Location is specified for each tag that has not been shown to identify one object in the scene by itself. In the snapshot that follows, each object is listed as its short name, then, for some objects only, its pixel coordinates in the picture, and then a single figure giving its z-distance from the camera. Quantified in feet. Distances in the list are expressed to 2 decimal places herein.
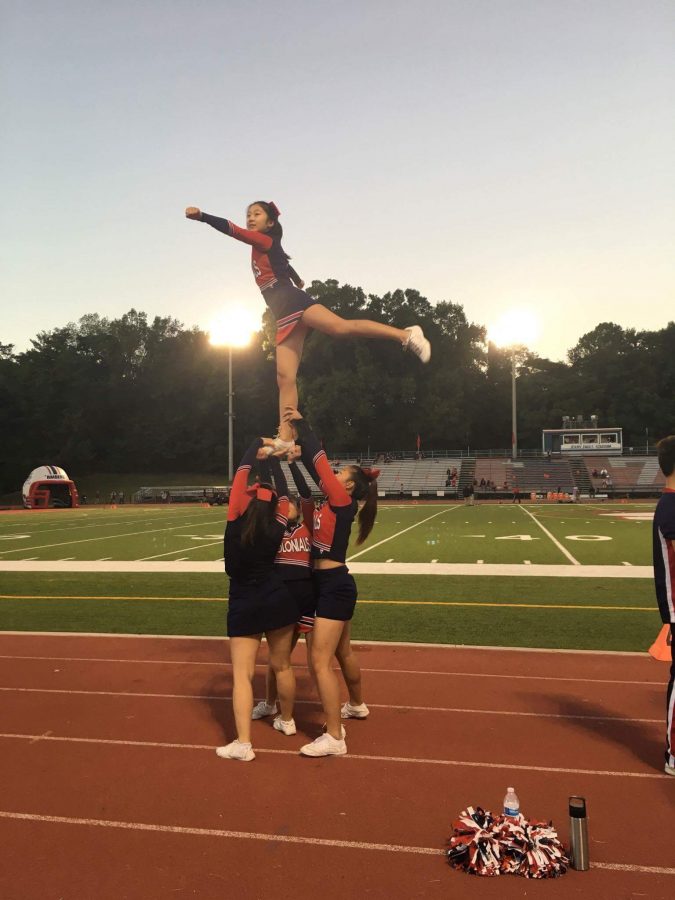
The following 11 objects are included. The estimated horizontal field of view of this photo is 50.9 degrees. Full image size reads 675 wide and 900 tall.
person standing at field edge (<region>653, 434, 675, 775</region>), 16.17
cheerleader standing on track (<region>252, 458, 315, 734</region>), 18.56
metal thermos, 12.48
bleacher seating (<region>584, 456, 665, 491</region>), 184.96
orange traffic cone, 16.57
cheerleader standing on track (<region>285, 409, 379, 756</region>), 17.88
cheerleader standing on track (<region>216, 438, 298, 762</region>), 17.34
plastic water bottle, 13.01
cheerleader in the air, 20.49
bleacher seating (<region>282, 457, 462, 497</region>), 193.77
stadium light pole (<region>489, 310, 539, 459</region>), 194.84
